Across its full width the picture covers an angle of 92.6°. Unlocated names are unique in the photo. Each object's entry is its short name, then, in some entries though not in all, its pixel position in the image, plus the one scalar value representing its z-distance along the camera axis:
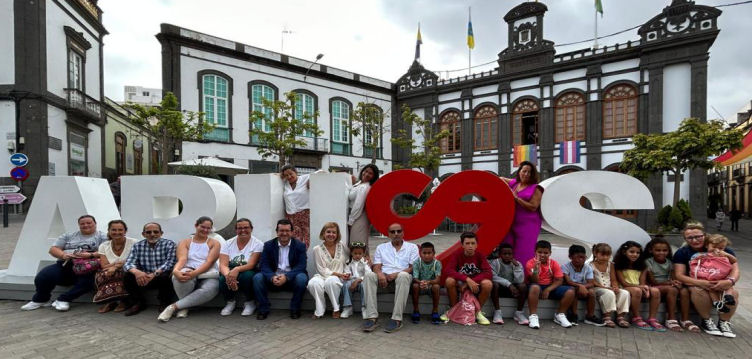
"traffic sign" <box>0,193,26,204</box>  11.52
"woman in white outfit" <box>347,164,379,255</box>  4.96
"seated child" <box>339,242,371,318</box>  4.27
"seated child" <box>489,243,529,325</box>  4.15
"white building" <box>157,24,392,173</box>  17.34
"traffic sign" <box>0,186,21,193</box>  11.49
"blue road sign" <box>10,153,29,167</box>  11.77
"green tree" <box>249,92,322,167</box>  15.09
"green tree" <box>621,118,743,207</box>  11.11
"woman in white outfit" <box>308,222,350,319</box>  4.26
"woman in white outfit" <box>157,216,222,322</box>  4.24
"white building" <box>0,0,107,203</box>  14.66
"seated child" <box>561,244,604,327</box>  4.07
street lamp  21.31
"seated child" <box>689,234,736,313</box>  3.86
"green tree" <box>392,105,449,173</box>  17.14
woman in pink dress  4.65
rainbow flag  18.98
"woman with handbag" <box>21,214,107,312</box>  4.47
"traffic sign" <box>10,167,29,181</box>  12.15
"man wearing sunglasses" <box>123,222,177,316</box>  4.35
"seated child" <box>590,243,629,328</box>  4.02
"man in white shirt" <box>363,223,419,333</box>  3.96
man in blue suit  4.27
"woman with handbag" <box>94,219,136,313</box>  4.36
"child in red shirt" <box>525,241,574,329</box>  4.07
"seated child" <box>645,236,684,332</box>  4.00
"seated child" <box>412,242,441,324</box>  4.15
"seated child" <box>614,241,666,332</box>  3.99
